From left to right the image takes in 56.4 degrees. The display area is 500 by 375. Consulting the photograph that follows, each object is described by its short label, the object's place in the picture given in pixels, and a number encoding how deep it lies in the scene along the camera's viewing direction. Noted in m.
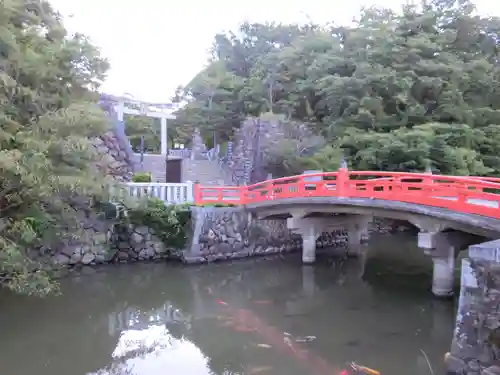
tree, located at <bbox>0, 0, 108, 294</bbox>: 6.57
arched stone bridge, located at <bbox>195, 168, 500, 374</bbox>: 5.37
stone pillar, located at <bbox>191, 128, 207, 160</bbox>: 21.26
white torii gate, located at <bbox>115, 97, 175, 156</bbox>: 18.67
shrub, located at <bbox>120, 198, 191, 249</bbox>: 12.26
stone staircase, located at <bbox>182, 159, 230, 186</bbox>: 18.97
